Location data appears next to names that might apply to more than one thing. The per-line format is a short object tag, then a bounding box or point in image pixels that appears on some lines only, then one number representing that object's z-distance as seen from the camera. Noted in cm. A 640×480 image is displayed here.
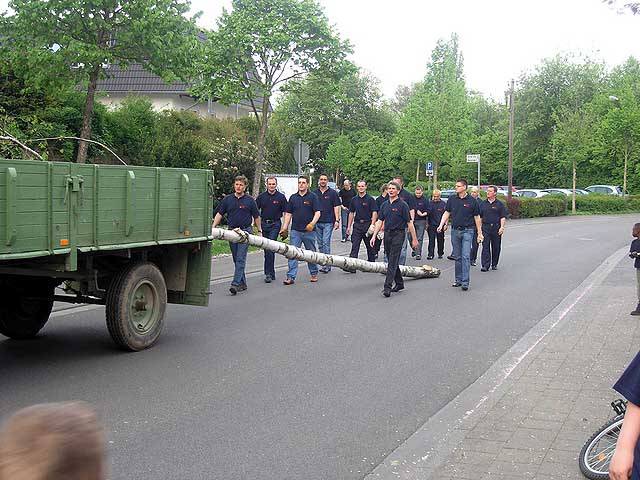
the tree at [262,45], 2362
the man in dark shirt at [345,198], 2241
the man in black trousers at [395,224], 1338
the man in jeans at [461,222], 1401
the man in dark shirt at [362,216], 1652
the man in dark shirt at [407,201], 1507
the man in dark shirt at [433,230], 1936
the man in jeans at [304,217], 1461
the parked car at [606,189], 5597
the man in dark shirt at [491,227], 1689
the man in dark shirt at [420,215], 1930
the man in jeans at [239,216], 1282
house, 4553
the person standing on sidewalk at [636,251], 1048
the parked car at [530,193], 5138
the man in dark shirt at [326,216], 1577
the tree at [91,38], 1759
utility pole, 4070
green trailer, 667
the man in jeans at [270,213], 1422
